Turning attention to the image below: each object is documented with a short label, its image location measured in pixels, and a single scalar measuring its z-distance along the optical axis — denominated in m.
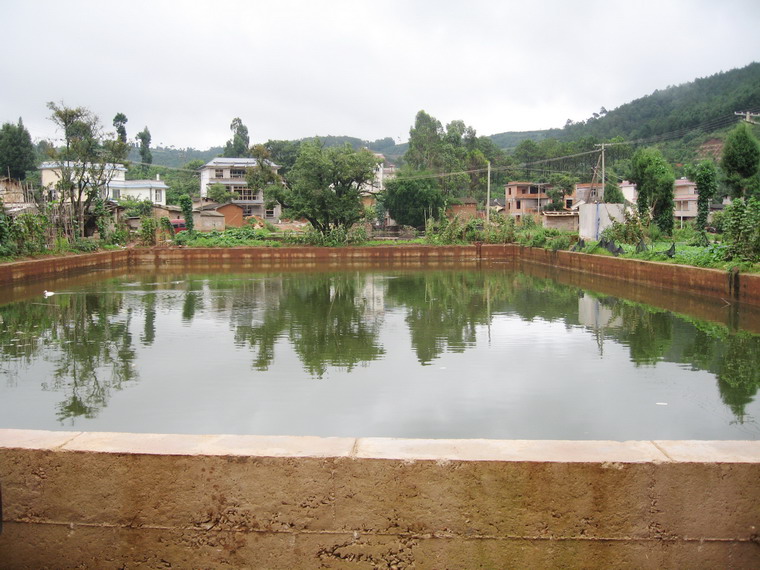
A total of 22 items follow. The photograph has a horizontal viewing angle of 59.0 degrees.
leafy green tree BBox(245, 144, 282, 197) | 44.00
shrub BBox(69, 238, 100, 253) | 25.30
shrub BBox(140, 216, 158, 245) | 31.14
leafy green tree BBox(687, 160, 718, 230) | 25.34
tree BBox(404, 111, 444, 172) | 54.28
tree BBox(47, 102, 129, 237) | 27.41
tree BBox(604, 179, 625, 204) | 41.08
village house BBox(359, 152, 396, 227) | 34.72
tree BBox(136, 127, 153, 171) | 64.94
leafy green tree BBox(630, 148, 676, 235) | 29.25
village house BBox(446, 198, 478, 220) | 46.22
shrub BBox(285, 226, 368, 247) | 32.03
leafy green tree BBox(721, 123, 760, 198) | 27.69
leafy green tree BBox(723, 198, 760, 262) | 13.23
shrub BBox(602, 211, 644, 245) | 20.95
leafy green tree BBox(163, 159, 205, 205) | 53.27
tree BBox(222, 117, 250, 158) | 69.94
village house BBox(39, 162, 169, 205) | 48.28
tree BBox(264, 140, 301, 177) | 59.47
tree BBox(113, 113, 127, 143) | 61.16
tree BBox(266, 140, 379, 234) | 32.50
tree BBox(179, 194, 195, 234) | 33.41
